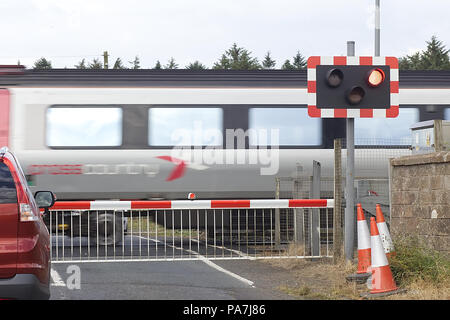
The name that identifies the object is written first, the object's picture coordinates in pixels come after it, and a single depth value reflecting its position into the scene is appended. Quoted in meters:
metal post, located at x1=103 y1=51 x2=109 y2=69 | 56.56
